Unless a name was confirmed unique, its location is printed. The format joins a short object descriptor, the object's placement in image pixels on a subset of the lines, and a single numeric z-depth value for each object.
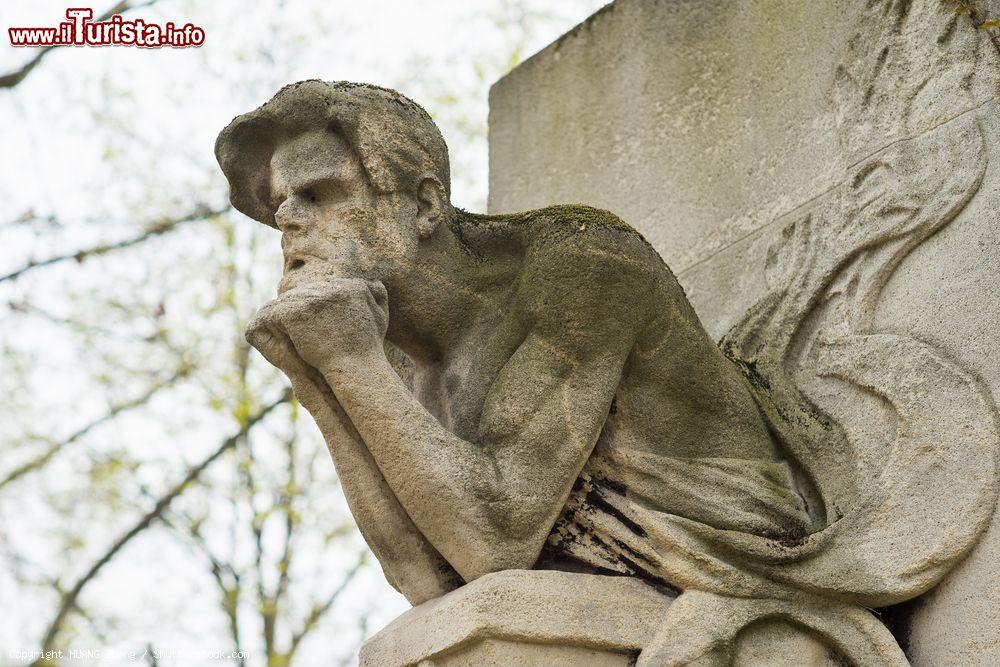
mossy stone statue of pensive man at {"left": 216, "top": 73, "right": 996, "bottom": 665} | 3.03
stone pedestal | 2.88
